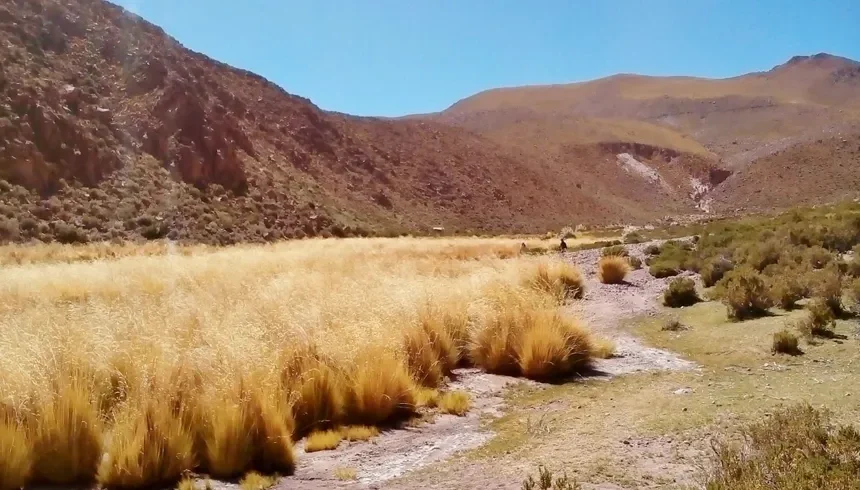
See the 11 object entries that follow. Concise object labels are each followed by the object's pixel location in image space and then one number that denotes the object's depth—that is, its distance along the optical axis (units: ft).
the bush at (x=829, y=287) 30.22
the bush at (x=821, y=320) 26.73
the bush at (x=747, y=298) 32.60
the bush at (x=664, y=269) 52.03
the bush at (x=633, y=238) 94.35
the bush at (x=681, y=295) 39.52
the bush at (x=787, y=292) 33.45
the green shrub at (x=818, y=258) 42.32
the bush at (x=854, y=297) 30.25
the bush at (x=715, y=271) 44.24
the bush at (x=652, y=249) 67.87
